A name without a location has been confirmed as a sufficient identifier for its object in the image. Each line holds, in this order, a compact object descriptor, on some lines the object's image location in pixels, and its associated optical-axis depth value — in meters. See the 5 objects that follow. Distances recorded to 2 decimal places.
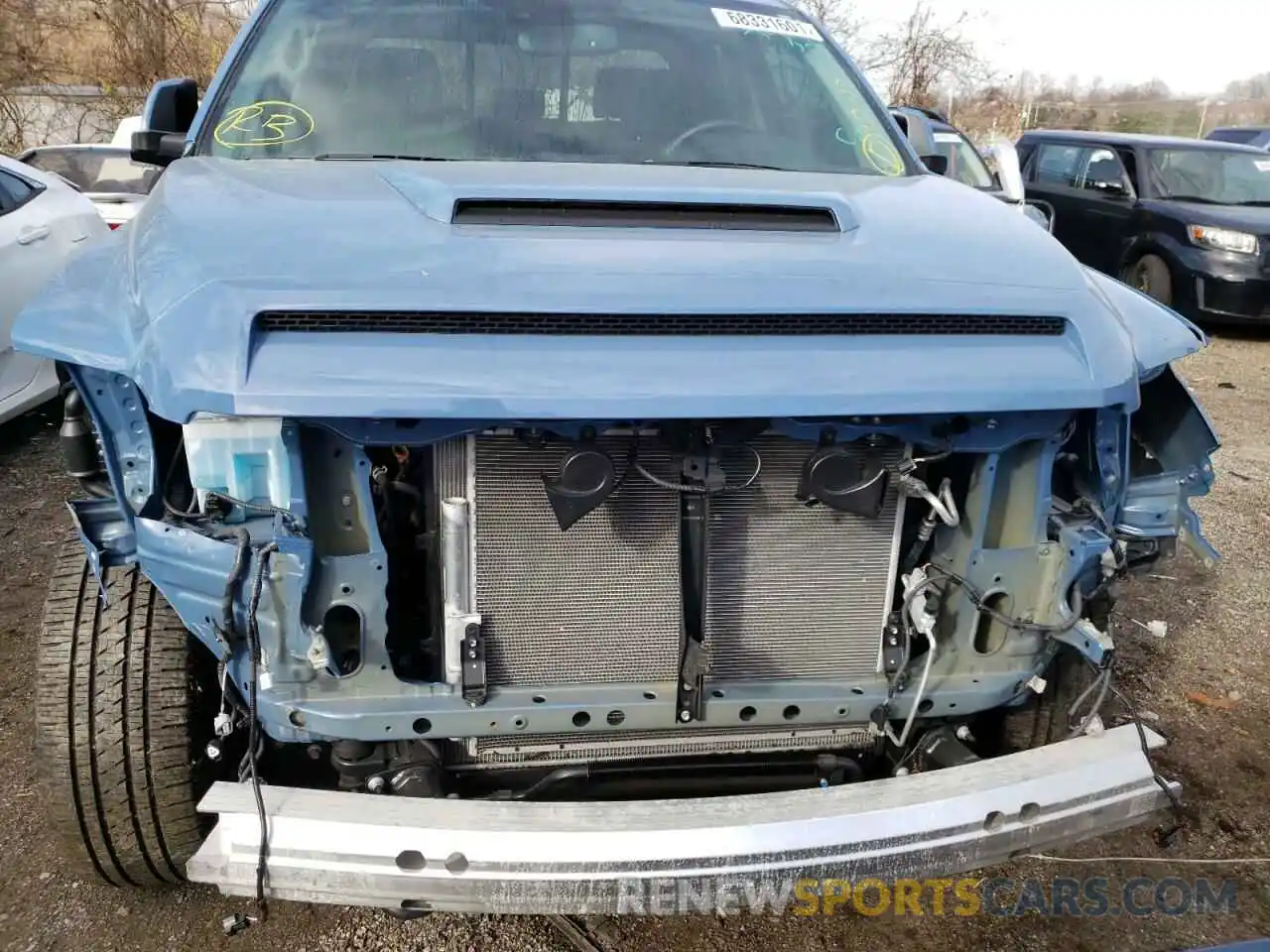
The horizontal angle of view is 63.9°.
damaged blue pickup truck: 1.89
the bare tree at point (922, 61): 19.94
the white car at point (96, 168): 8.93
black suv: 9.18
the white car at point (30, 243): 5.20
